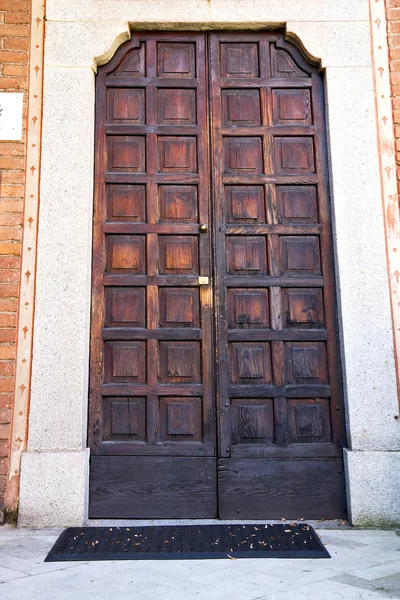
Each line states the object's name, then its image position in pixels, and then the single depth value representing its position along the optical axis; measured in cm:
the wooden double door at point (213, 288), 375
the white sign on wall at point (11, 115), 400
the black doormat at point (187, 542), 291
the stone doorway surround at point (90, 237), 362
